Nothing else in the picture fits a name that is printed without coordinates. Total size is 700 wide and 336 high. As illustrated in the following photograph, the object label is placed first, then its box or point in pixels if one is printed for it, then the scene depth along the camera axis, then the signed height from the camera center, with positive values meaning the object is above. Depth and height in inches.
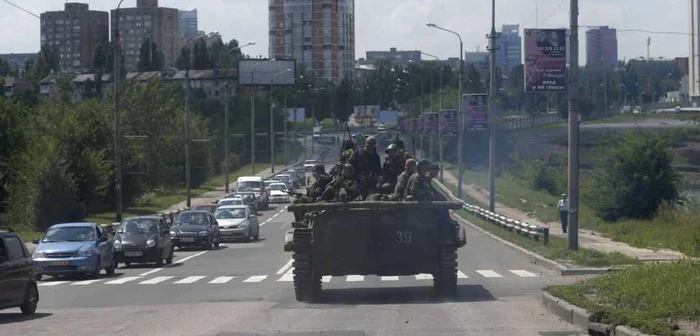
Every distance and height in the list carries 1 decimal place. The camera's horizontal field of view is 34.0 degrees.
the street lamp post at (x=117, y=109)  1804.9 +6.9
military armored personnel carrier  786.2 -88.8
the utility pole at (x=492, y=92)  1984.5 +30.6
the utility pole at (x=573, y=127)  1171.3 -19.3
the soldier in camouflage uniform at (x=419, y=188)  789.2 -53.5
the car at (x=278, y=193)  3265.3 -232.8
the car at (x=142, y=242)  1315.2 -148.7
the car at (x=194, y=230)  1643.7 -169.3
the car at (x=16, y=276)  747.4 -107.8
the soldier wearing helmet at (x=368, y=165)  858.8 -41.4
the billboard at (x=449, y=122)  2605.8 -27.2
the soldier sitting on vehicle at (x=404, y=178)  808.9 -47.8
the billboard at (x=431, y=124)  2851.9 -34.3
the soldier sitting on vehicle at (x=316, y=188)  834.8 -56.5
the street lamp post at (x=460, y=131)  2508.9 -47.2
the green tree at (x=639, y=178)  2023.9 -125.3
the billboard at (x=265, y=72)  4992.6 +174.9
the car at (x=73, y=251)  1138.7 -138.3
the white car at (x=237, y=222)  1844.2 -179.1
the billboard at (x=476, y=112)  2164.1 -5.1
